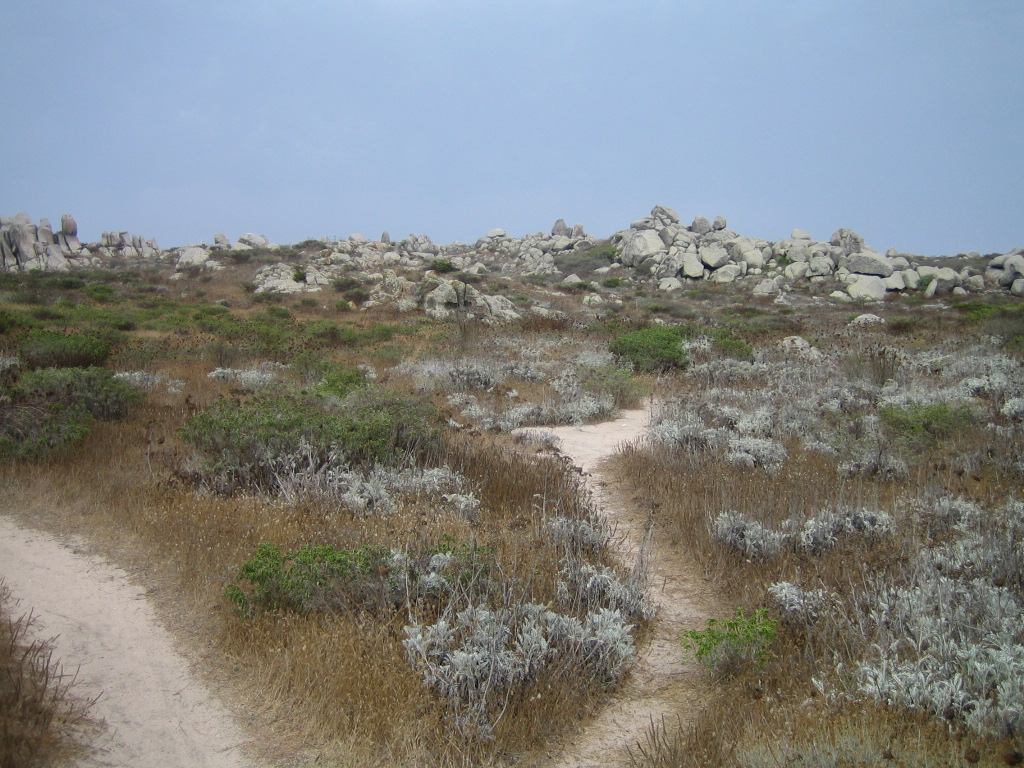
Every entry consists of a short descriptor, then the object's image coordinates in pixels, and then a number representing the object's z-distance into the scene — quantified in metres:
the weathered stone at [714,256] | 52.16
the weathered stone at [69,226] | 63.50
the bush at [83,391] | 8.13
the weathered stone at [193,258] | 47.84
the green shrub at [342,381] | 10.20
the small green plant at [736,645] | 3.63
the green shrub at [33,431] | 6.49
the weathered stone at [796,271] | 49.97
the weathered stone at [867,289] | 42.84
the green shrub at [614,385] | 12.20
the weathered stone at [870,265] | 47.75
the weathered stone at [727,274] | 48.94
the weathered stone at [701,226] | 66.00
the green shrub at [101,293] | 29.53
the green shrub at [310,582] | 4.01
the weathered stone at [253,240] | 68.00
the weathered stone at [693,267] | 50.41
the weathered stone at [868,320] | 25.29
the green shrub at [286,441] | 6.37
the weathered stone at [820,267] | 49.97
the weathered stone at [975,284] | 44.38
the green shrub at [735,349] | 15.74
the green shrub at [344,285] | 35.47
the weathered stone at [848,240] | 55.48
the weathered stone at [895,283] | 45.06
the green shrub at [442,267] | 42.44
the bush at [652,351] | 15.10
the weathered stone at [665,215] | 68.44
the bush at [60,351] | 11.73
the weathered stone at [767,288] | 44.26
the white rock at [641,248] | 55.59
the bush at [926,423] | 7.75
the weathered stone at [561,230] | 77.49
